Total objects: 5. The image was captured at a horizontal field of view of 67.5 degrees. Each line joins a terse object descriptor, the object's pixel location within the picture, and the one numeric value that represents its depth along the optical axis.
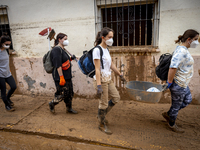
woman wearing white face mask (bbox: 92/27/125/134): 2.39
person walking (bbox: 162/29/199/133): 2.27
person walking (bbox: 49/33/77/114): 2.98
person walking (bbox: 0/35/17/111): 3.39
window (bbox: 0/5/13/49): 4.75
